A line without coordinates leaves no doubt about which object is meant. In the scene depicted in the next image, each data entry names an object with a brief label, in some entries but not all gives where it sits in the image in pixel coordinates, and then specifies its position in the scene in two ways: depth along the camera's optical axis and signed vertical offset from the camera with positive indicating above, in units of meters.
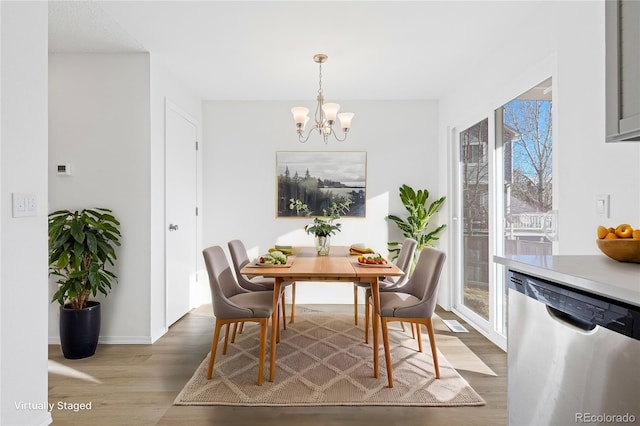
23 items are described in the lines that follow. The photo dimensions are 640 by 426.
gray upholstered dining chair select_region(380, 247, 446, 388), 2.44 -0.66
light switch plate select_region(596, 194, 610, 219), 1.87 +0.02
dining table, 2.37 -0.41
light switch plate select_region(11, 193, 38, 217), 1.72 +0.03
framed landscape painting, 4.70 +0.39
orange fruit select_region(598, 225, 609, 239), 1.42 -0.08
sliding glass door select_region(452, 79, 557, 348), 2.63 +0.09
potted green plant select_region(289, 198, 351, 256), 3.27 -0.22
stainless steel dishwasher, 0.91 -0.42
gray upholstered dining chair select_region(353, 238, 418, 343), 3.15 -0.64
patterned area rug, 2.22 -1.13
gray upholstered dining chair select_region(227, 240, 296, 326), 3.29 -0.64
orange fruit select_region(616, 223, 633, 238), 1.34 -0.08
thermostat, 3.17 +0.35
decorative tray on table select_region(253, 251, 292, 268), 2.61 -0.37
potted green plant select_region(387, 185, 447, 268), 4.38 -0.10
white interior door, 3.66 +0.01
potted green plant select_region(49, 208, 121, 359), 2.82 -0.50
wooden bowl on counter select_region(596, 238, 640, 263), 1.30 -0.14
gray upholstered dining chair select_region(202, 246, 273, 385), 2.43 -0.67
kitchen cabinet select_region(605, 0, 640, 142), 1.24 +0.49
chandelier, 3.09 +0.81
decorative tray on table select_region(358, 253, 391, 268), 2.61 -0.38
